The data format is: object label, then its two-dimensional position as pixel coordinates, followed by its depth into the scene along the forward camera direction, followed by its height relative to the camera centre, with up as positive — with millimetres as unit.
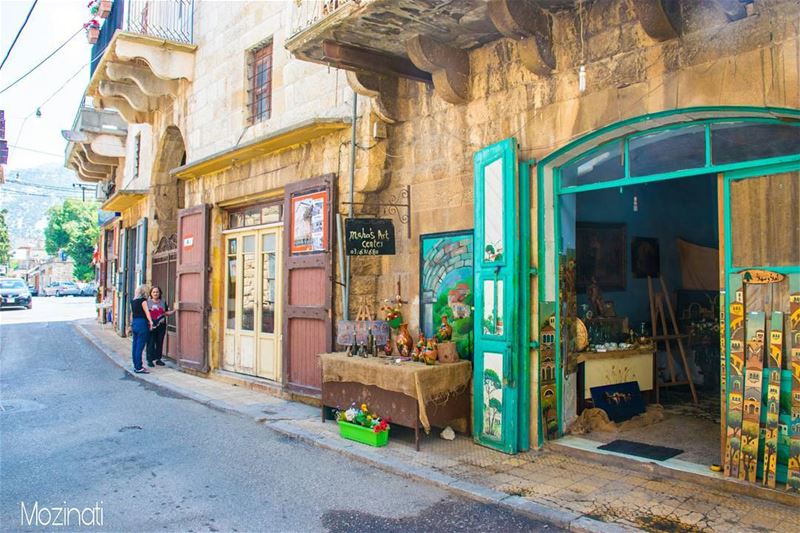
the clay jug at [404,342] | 6480 -604
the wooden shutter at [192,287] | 10617 -19
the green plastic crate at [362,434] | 6086 -1551
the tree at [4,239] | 51969 +4209
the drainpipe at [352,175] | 7508 +1413
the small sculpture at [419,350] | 6250 -666
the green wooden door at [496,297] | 5738 -98
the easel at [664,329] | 7707 -546
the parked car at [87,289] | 58281 -325
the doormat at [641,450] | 5323 -1511
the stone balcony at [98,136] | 18062 +4764
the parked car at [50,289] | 56531 -340
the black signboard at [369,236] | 6879 +598
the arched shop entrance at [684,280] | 4340 +85
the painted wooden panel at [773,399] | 4281 -805
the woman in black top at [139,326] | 11180 -761
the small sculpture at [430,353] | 6094 -681
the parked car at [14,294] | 30755 -444
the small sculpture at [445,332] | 6305 -480
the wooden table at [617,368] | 6488 -928
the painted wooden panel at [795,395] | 4188 -755
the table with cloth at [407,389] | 5859 -1064
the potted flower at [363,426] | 6109 -1472
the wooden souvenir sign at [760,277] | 4340 +82
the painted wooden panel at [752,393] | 4387 -782
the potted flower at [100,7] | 15266 +7182
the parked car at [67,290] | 55375 -405
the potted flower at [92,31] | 15172 +6588
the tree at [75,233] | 54094 +4836
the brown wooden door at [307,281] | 7863 +75
